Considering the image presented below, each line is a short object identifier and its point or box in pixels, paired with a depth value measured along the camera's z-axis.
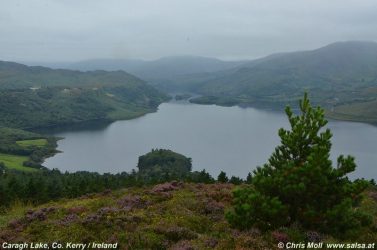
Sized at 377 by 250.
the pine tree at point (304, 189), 17.69
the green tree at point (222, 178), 48.88
